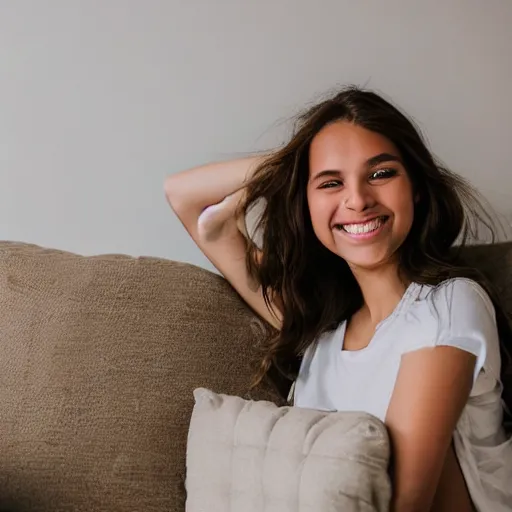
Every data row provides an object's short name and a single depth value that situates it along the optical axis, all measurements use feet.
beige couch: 4.16
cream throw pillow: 3.48
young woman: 3.70
